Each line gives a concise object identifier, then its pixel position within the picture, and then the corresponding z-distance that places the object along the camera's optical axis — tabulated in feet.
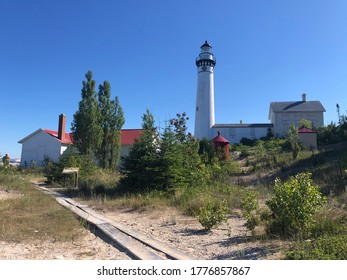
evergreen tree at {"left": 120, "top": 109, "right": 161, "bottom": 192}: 35.99
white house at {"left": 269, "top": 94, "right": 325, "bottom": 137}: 132.96
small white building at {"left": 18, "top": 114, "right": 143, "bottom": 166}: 108.78
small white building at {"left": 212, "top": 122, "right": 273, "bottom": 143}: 134.00
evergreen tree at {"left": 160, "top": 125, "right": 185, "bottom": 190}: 35.96
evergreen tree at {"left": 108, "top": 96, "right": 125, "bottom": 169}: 87.86
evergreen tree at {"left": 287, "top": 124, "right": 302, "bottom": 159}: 64.44
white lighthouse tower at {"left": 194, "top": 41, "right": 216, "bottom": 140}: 129.98
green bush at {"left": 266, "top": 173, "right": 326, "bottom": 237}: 15.83
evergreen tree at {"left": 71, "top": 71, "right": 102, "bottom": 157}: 84.84
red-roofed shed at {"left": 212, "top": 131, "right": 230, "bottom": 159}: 80.53
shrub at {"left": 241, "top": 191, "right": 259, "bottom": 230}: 18.58
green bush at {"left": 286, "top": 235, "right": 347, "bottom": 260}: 11.94
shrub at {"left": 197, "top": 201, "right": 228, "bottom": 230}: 20.20
